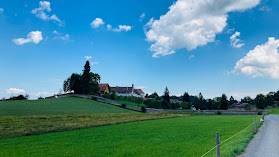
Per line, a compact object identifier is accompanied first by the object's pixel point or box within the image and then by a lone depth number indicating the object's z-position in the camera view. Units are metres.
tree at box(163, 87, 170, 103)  171.98
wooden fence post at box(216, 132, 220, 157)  9.74
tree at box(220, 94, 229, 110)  139.88
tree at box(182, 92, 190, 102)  183.27
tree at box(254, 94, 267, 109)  140.26
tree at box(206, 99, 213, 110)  156.88
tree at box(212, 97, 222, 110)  156.35
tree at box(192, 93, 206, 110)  151.62
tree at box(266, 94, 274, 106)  158.59
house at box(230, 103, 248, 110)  192.50
